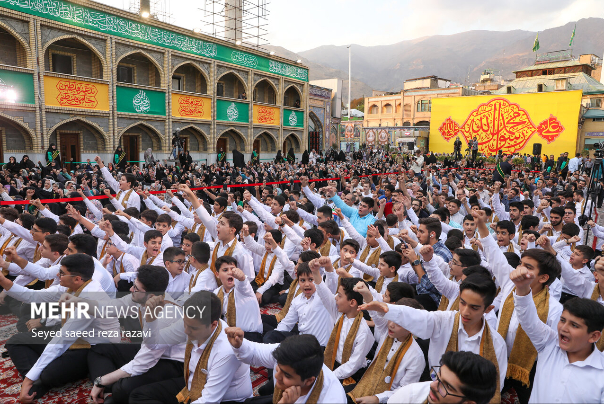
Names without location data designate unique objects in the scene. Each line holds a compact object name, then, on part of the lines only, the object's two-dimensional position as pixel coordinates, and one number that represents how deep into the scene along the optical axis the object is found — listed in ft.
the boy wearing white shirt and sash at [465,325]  7.48
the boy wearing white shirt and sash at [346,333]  9.08
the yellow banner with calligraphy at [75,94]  45.06
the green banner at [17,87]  41.04
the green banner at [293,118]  80.47
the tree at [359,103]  213.52
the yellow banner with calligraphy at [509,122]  82.99
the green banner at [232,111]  67.00
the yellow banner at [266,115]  74.13
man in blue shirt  20.27
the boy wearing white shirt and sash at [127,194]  22.36
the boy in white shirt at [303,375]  6.35
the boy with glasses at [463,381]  5.58
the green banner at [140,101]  52.37
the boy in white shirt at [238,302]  10.50
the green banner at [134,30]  43.16
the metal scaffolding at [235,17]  80.23
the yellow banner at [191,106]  59.77
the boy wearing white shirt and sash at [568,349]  6.77
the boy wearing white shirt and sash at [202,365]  8.05
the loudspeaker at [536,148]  78.29
